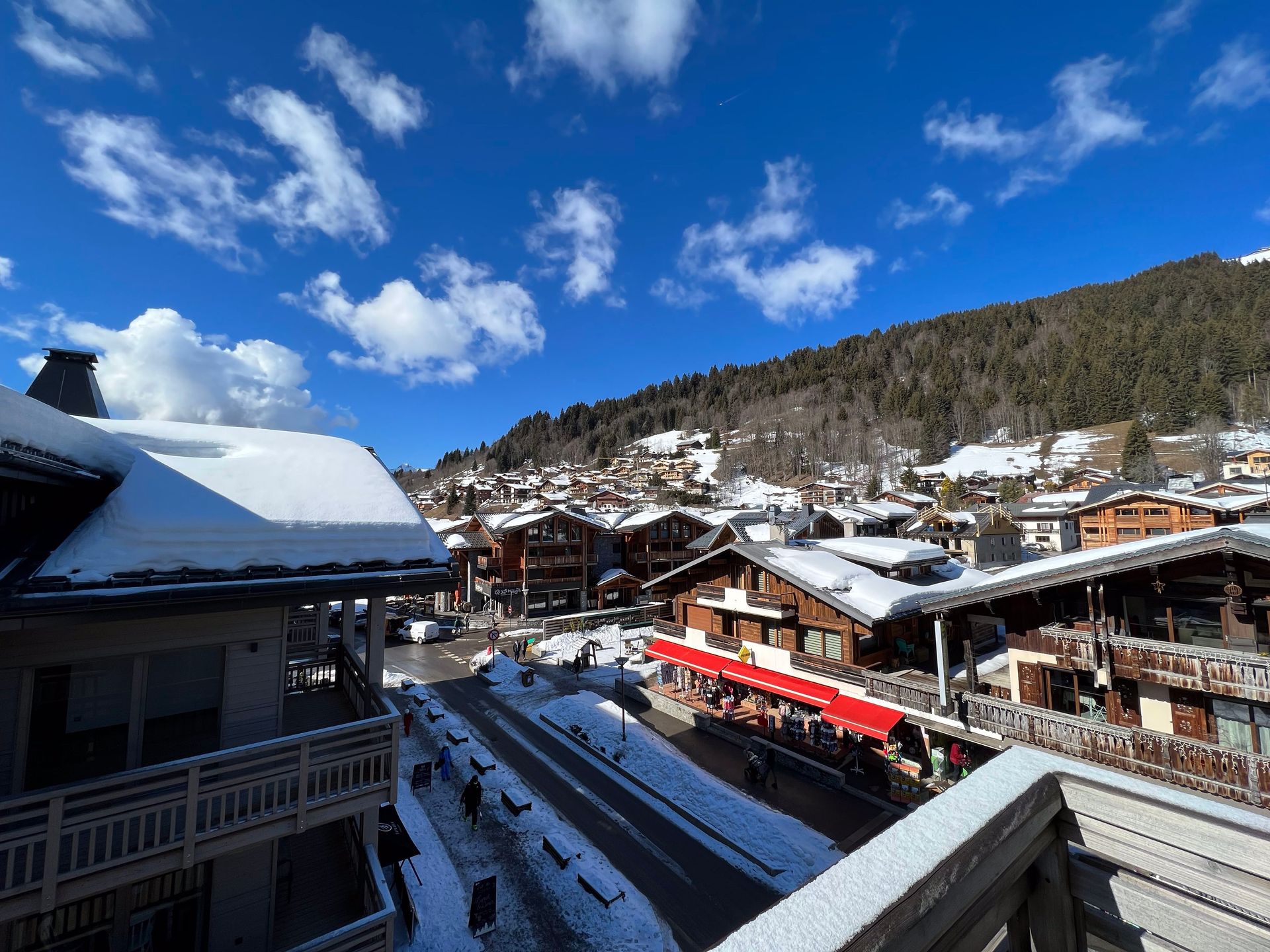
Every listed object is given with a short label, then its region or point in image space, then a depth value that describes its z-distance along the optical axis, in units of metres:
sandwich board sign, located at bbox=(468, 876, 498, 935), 11.00
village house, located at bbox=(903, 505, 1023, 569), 43.31
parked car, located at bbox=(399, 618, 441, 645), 37.38
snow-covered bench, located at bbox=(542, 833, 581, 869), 13.20
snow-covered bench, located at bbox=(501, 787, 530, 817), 15.44
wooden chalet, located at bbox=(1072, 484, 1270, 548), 39.72
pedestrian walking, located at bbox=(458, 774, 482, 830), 15.09
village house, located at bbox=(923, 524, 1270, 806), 11.02
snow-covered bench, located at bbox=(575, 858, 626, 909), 11.95
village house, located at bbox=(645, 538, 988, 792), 17.42
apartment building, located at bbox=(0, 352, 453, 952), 5.93
